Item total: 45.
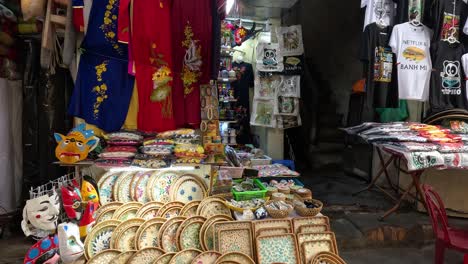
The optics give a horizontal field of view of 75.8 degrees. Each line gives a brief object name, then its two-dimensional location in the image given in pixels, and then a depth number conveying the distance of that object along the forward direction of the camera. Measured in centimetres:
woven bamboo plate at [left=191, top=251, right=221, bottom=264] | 185
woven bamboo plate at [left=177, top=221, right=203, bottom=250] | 205
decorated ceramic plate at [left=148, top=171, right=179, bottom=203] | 246
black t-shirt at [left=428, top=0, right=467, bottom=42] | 330
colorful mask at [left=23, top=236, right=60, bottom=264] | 184
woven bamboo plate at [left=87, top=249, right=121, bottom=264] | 187
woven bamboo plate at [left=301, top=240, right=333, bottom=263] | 199
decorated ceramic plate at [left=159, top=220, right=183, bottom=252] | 204
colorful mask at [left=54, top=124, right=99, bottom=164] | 235
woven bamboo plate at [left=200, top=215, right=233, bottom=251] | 205
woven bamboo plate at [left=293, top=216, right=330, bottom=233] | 215
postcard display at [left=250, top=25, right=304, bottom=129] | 459
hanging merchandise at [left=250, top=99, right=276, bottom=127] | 480
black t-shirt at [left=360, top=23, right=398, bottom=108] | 331
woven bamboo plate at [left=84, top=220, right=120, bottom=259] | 198
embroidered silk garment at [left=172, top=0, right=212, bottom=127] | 275
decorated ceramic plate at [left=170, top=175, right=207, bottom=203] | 252
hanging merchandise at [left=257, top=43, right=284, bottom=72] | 457
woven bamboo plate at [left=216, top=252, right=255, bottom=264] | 186
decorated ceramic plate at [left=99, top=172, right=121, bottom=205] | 241
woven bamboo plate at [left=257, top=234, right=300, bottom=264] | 195
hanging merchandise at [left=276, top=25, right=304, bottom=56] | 460
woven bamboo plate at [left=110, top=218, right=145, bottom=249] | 201
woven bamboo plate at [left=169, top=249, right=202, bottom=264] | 187
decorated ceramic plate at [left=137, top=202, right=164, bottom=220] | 228
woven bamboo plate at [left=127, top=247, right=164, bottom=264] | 186
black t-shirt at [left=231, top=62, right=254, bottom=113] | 510
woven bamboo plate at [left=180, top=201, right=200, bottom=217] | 229
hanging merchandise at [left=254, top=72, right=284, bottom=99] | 470
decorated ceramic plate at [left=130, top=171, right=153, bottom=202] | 242
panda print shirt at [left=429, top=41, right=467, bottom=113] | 338
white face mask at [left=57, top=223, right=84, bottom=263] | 182
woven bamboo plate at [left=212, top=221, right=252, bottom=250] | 199
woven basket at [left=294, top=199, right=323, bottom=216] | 222
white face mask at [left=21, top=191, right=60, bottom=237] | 183
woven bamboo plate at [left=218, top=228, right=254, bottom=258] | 196
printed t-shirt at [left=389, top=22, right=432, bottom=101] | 331
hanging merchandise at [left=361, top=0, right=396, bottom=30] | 329
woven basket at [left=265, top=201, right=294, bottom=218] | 215
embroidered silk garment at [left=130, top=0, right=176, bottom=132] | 260
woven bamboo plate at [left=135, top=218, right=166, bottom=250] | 203
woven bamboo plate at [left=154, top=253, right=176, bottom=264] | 188
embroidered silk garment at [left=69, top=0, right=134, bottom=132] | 259
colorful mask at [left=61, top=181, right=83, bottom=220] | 191
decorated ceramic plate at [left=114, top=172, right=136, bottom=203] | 242
